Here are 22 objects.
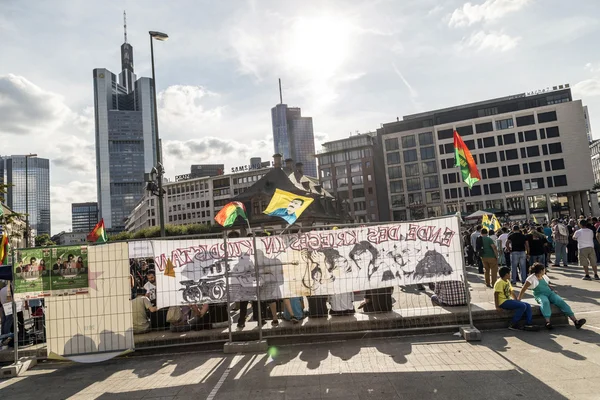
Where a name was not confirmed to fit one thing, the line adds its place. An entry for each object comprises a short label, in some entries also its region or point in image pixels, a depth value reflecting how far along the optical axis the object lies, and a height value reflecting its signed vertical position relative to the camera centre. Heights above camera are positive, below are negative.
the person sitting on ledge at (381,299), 9.02 -1.58
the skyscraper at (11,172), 199.51 +42.51
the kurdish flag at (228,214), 12.47 +0.81
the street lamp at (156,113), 18.47 +6.26
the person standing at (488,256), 12.81 -1.18
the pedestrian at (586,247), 13.28 -1.18
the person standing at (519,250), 12.99 -1.08
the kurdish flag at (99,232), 17.25 +0.82
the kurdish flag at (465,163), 13.15 +1.94
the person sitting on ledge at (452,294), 9.05 -1.61
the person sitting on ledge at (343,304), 9.11 -1.64
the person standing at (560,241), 16.25 -1.14
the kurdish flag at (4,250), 9.71 +0.22
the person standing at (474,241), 17.12 -0.94
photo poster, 7.93 -0.33
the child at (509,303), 8.11 -1.74
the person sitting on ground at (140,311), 8.88 -1.39
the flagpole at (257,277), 8.16 -0.79
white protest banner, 8.32 -0.58
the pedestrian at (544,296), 7.93 -1.64
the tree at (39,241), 98.44 +3.90
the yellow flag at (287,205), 9.71 +0.75
